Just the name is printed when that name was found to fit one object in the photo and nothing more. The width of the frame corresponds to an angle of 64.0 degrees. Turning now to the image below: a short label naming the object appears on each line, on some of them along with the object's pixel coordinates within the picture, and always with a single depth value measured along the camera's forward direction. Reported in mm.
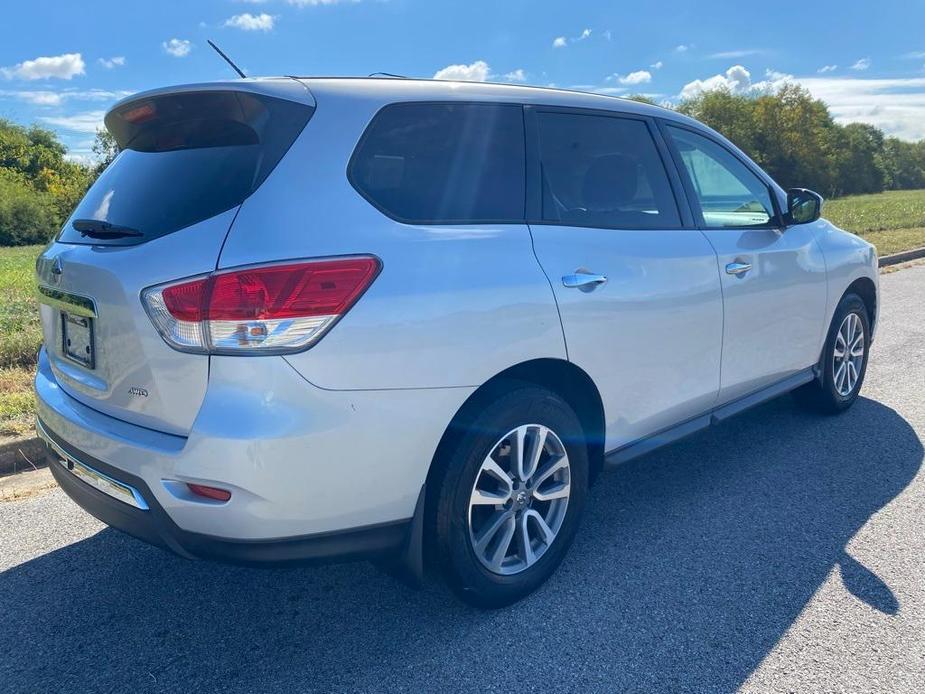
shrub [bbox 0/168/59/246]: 47281
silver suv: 2094
